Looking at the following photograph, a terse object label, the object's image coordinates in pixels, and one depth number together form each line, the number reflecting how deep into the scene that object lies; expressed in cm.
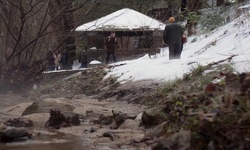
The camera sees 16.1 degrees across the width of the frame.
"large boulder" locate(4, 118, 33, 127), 1500
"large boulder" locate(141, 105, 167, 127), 1325
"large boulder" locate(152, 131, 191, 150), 881
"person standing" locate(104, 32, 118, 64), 3968
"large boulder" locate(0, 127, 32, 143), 1294
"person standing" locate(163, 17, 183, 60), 2563
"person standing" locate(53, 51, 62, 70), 4181
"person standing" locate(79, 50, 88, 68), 4550
